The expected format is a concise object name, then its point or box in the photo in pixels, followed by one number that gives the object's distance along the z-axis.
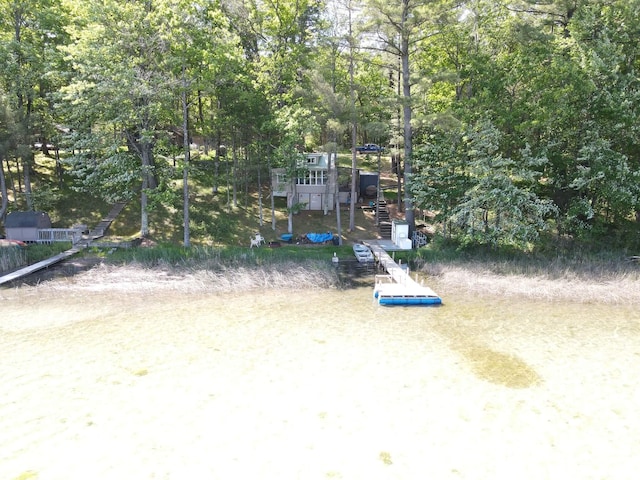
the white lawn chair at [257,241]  26.93
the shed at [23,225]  26.61
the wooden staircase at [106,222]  28.59
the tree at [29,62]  27.73
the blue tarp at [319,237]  28.52
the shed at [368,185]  37.53
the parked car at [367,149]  38.32
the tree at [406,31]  24.44
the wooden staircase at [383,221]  30.50
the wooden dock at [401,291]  17.70
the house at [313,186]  33.03
